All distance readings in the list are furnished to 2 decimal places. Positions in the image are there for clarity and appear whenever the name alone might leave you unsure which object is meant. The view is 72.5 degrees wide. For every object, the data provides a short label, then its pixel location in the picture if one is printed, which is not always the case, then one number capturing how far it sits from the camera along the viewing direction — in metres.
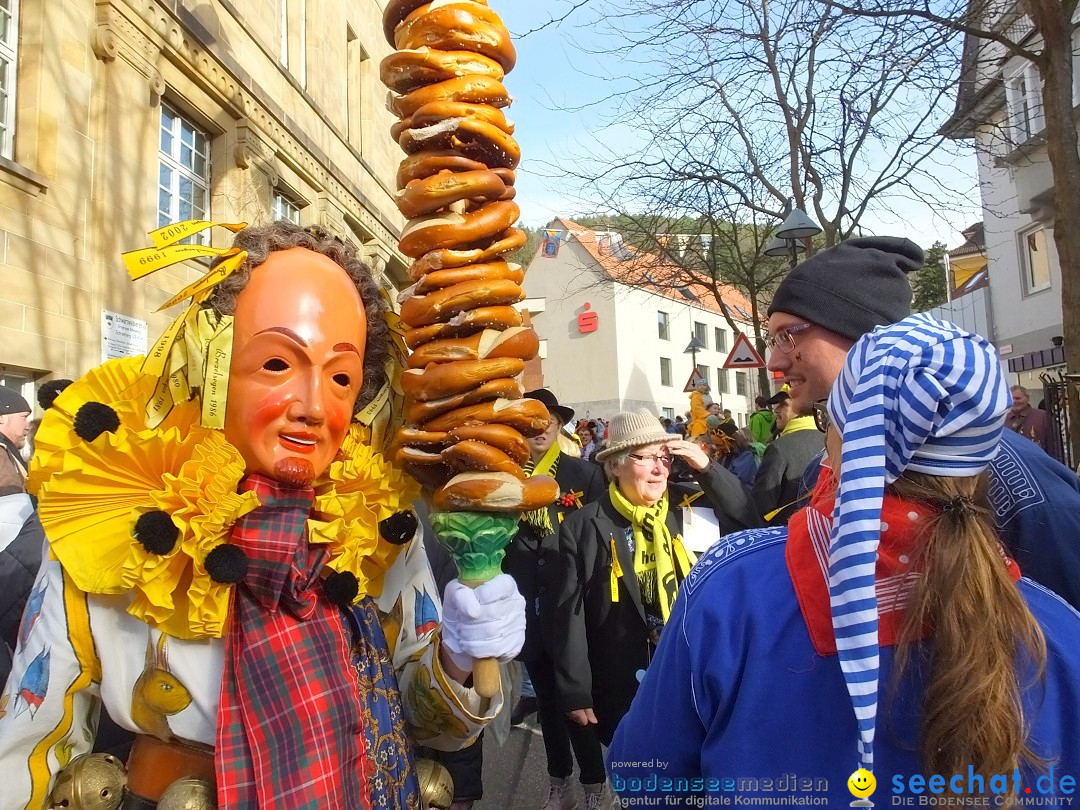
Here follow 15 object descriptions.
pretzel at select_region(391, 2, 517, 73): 1.66
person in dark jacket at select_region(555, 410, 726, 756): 3.47
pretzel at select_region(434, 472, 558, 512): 1.55
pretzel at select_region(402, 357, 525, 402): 1.58
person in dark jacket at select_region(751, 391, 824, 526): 3.64
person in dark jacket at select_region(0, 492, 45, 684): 2.48
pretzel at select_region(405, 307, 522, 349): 1.60
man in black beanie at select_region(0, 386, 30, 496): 3.01
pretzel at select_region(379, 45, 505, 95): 1.65
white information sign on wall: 6.44
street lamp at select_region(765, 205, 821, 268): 9.38
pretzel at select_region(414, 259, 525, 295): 1.62
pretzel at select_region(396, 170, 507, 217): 1.62
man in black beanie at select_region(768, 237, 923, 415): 2.14
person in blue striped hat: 1.08
